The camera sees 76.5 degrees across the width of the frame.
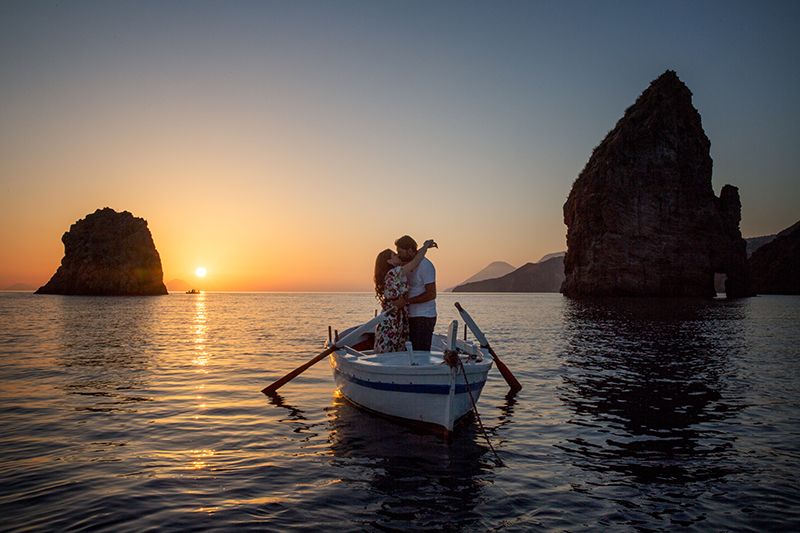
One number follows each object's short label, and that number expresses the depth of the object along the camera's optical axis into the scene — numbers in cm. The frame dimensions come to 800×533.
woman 1144
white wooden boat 941
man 1137
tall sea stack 9512
